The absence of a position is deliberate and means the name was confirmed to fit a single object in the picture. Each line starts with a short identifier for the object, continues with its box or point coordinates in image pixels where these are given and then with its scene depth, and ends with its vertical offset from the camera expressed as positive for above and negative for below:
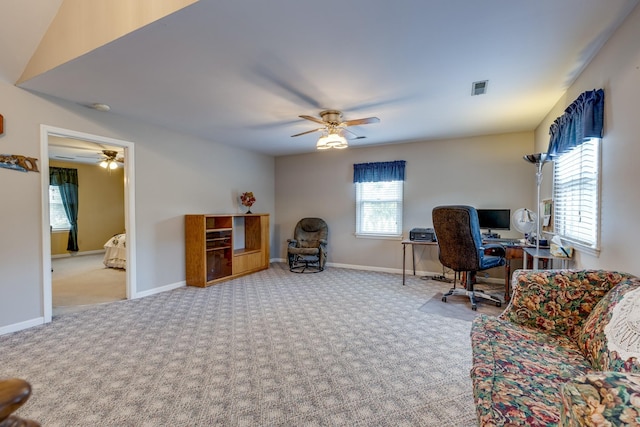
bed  5.78 -0.85
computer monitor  4.46 -0.17
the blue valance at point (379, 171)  5.35 +0.68
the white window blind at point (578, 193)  2.39 +0.13
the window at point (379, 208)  5.51 +0.00
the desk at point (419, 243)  4.52 -0.53
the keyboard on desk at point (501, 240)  3.94 -0.45
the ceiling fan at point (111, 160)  5.39 +0.95
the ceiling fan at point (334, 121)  3.40 +1.04
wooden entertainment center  4.50 -0.64
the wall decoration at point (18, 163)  2.84 +0.46
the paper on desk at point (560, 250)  2.76 -0.40
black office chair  3.45 -0.44
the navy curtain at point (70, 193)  7.03 +0.39
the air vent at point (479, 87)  2.82 +1.17
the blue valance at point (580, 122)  2.21 +0.70
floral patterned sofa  0.79 -0.64
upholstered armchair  5.58 -0.72
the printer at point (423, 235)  4.62 -0.42
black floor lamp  3.26 +0.54
